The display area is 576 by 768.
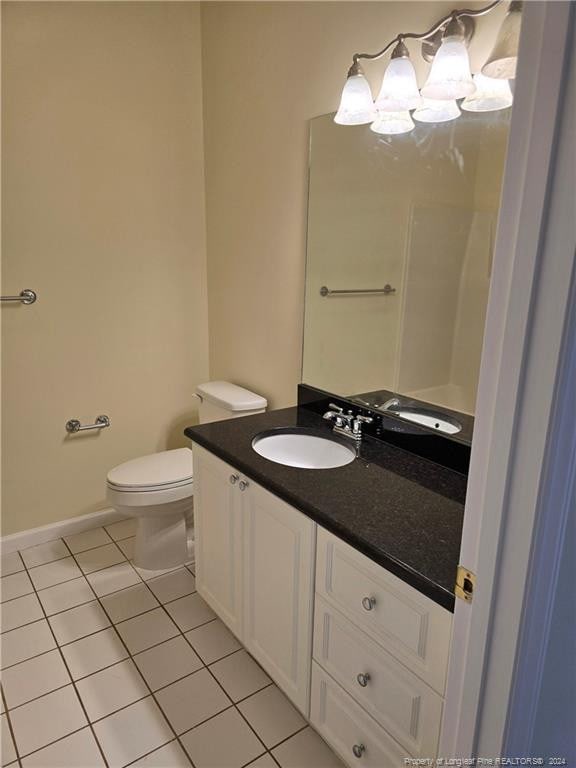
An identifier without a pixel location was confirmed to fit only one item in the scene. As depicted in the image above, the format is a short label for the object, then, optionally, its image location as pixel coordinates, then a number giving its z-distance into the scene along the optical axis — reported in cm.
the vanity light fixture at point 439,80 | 129
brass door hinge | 73
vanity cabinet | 109
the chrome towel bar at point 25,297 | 222
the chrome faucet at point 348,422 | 179
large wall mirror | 144
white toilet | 214
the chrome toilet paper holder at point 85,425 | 248
